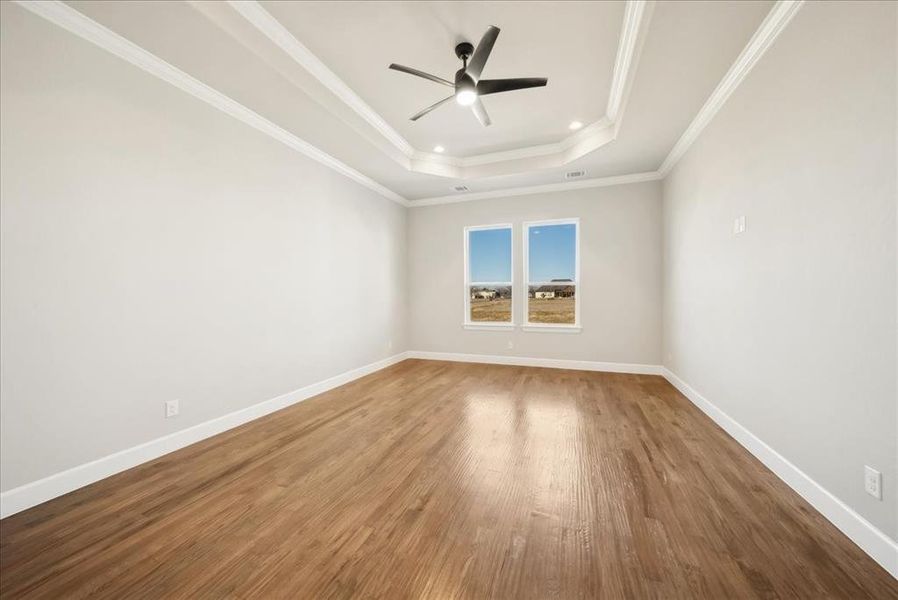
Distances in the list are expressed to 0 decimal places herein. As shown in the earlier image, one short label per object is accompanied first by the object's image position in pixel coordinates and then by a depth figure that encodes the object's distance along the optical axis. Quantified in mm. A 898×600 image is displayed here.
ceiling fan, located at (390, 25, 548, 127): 2406
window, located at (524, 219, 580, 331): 5289
